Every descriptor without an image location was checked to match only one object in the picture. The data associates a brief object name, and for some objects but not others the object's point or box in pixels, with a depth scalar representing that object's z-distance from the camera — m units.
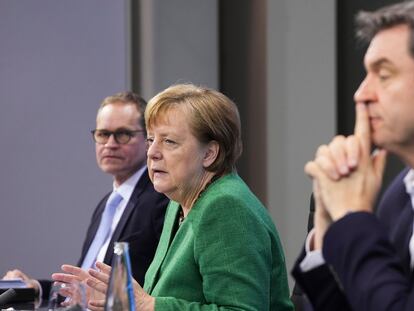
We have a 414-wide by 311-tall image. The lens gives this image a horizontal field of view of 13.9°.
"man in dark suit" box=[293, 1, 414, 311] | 2.87
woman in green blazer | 4.57
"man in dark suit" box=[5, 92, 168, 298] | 6.65
